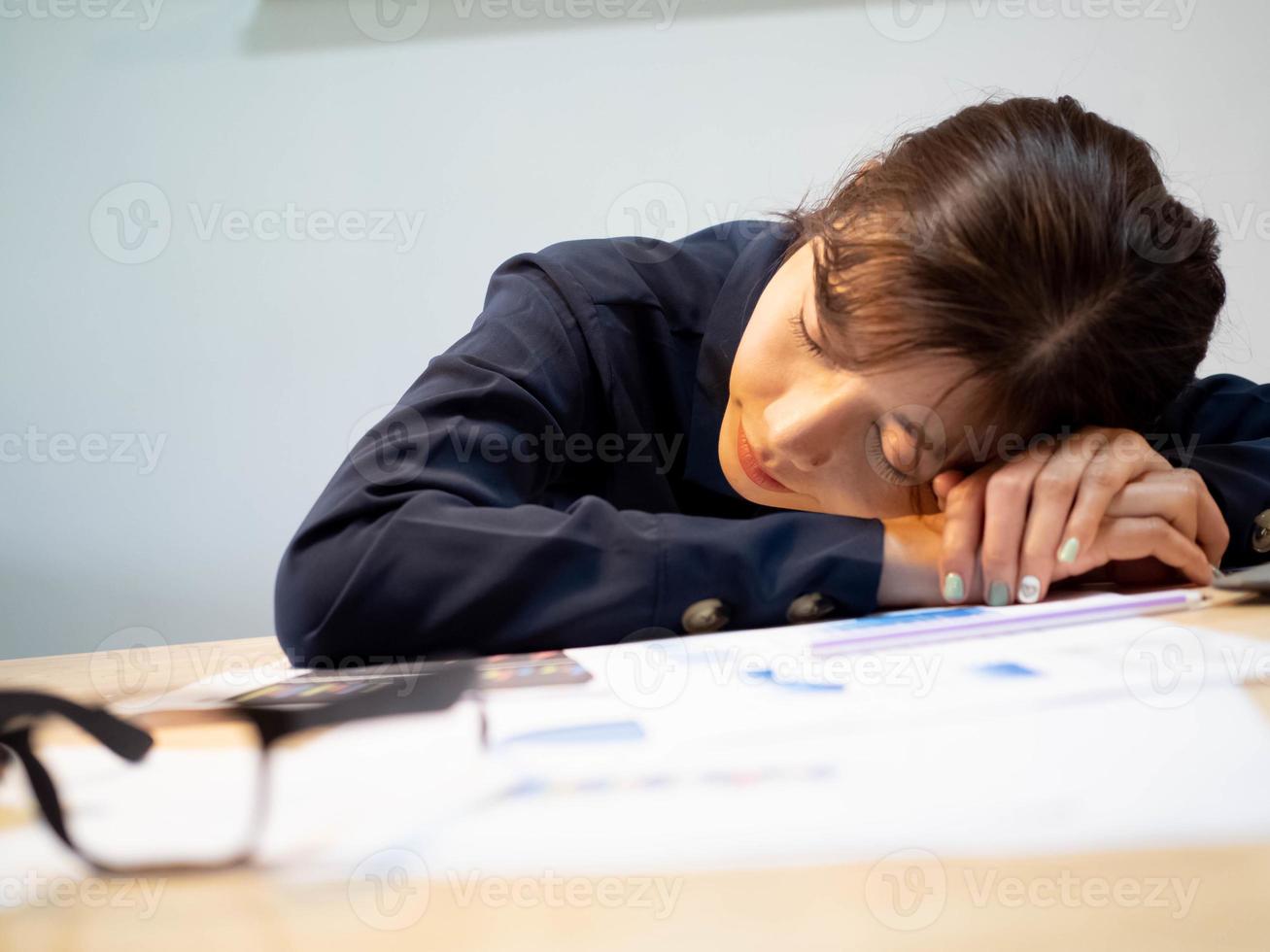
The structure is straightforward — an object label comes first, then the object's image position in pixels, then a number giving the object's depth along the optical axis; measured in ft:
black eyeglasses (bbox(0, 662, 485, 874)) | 0.81
